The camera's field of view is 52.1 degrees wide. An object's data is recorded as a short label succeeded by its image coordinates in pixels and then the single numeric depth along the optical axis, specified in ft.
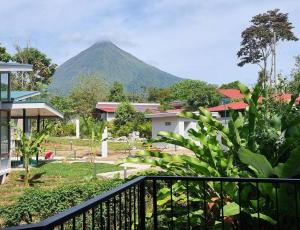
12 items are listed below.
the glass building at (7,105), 40.80
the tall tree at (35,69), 115.18
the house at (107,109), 126.32
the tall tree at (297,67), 95.48
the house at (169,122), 83.27
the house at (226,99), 73.99
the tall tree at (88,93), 136.36
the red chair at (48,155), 59.73
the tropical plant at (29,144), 39.66
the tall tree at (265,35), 116.49
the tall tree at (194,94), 114.36
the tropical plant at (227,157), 11.04
